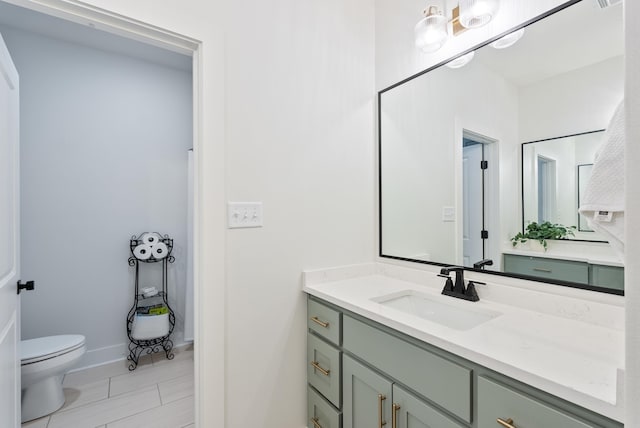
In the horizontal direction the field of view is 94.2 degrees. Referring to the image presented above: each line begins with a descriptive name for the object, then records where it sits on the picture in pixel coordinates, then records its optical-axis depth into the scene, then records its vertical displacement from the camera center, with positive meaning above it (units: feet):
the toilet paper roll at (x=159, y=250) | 8.18 -0.92
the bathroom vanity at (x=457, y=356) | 2.34 -1.38
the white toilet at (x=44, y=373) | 5.65 -3.02
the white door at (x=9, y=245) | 3.84 -0.39
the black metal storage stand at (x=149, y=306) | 7.86 -2.53
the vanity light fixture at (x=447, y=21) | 4.09 +2.91
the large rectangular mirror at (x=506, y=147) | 3.43 +1.03
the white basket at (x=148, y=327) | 7.65 -2.86
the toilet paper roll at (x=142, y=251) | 7.96 -0.94
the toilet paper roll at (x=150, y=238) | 8.14 -0.58
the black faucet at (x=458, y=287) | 4.27 -1.05
